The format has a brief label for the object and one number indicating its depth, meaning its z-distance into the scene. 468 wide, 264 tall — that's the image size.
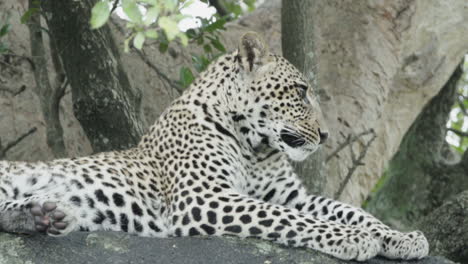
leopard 13.71
